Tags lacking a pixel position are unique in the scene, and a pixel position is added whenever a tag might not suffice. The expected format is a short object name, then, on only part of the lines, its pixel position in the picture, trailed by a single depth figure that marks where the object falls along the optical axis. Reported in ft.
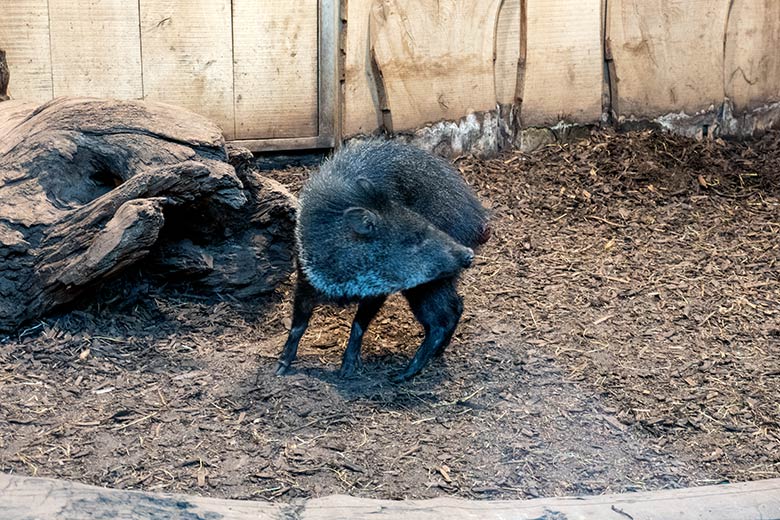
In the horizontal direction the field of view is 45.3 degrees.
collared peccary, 14.58
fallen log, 14.73
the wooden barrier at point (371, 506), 10.06
